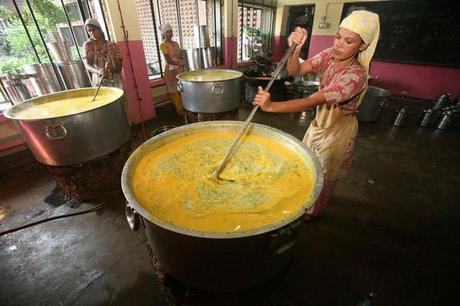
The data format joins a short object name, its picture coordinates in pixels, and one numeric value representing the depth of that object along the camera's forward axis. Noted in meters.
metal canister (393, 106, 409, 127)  5.10
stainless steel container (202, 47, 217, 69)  6.44
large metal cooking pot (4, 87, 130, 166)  2.19
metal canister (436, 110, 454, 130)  4.98
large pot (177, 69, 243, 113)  3.31
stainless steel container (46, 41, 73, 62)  3.63
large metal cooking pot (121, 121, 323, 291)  0.98
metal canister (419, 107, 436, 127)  5.12
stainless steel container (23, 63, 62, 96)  3.47
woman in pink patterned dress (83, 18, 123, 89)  3.61
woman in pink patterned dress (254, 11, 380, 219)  1.53
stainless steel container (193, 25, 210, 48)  6.26
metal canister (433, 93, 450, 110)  5.45
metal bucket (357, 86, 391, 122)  5.14
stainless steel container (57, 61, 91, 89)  3.79
